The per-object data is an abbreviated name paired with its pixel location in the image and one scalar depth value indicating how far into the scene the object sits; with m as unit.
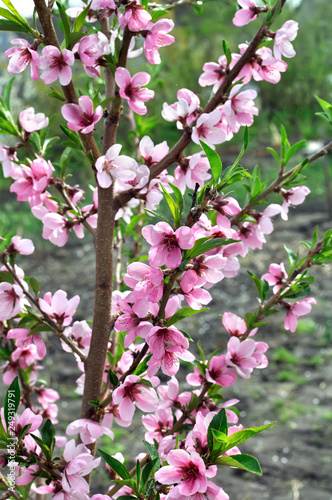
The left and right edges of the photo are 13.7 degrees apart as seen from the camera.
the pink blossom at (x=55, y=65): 1.08
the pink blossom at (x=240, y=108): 1.14
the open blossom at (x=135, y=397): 1.09
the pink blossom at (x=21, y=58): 1.09
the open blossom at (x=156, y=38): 1.10
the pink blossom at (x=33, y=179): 1.18
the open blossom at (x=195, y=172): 1.12
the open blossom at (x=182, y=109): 1.14
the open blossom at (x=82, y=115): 1.10
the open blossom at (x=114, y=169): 1.09
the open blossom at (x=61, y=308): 1.17
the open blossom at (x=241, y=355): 1.15
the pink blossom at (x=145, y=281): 1.03
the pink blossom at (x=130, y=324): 1.06
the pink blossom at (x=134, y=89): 1.10
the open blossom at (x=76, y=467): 1.07
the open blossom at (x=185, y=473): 1.01
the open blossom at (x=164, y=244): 1.02
